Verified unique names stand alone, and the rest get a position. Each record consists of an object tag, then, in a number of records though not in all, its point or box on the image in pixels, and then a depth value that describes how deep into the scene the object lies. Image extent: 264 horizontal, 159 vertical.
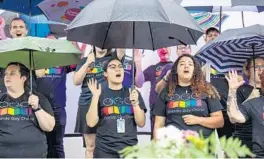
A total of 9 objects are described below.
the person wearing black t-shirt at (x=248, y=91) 8.35
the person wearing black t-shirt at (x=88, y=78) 8.98
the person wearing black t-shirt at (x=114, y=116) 8.08
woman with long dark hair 7.88
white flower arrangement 3.89
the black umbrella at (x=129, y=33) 7.94
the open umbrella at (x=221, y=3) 8.75
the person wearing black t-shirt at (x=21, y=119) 7.85
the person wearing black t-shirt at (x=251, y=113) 7.74
